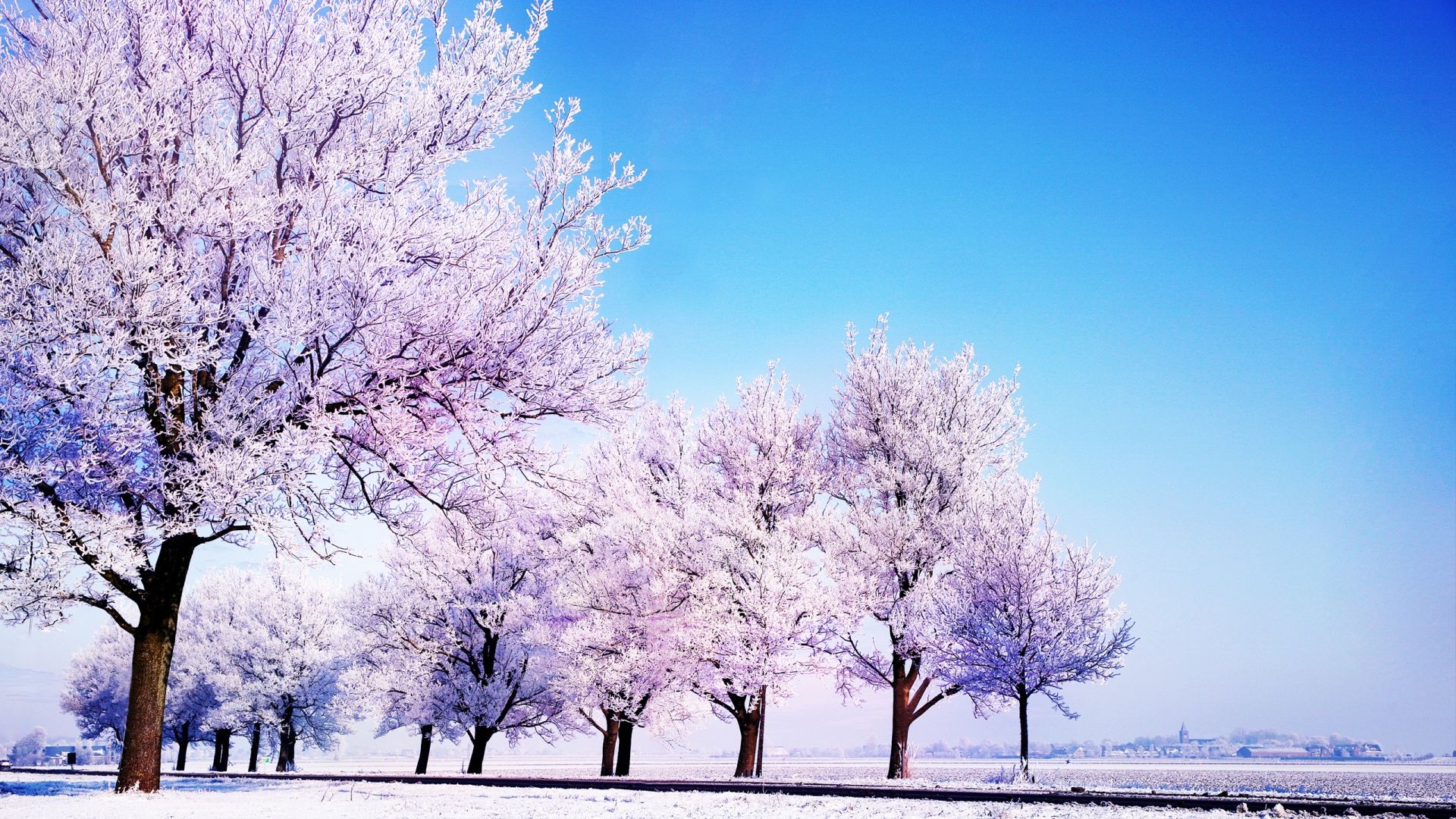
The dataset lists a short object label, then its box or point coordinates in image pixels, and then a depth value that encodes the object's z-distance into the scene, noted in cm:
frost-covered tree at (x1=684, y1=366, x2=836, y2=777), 2117
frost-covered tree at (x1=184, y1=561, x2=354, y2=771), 4172
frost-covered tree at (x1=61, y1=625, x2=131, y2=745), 5244
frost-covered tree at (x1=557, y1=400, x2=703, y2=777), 2275
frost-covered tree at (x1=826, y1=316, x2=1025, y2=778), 2214
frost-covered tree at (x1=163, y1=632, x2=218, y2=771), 4428
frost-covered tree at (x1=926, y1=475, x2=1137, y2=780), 2042
